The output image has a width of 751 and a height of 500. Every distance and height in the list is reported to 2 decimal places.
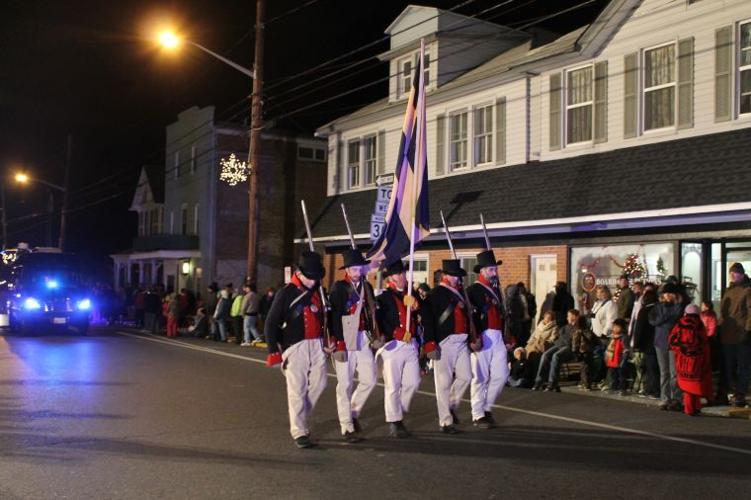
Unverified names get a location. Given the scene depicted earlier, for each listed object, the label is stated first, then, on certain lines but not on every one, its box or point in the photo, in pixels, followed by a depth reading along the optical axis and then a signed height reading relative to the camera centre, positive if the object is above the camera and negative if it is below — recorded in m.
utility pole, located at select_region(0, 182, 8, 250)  54.75 +3.38
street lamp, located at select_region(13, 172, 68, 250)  41.25 +3.23
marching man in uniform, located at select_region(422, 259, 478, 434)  9.17 -0.73
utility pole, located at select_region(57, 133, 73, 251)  41.31 +4.24
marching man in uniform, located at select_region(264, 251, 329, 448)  8.32 -0.67
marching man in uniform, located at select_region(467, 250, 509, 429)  9.66 -0.90
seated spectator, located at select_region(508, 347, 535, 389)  14.11 -1.54
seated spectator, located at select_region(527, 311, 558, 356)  14.27 -0.92
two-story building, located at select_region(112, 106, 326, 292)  36.53 +3.41
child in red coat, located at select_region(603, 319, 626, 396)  13.20 -1.24
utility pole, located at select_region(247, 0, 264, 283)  23.50 +4.02
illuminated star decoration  24.11 +3.14
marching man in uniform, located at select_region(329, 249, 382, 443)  8.72 -0.62
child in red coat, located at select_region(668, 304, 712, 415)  11.25 -1.01
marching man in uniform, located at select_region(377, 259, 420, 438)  8.94 -0.87
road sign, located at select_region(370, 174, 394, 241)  17.66 +1.69
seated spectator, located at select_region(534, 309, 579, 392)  13.57 -1.22
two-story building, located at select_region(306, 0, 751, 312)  14.99 +2.98
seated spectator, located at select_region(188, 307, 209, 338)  26.28 -1.56
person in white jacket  14.41 -0.56
